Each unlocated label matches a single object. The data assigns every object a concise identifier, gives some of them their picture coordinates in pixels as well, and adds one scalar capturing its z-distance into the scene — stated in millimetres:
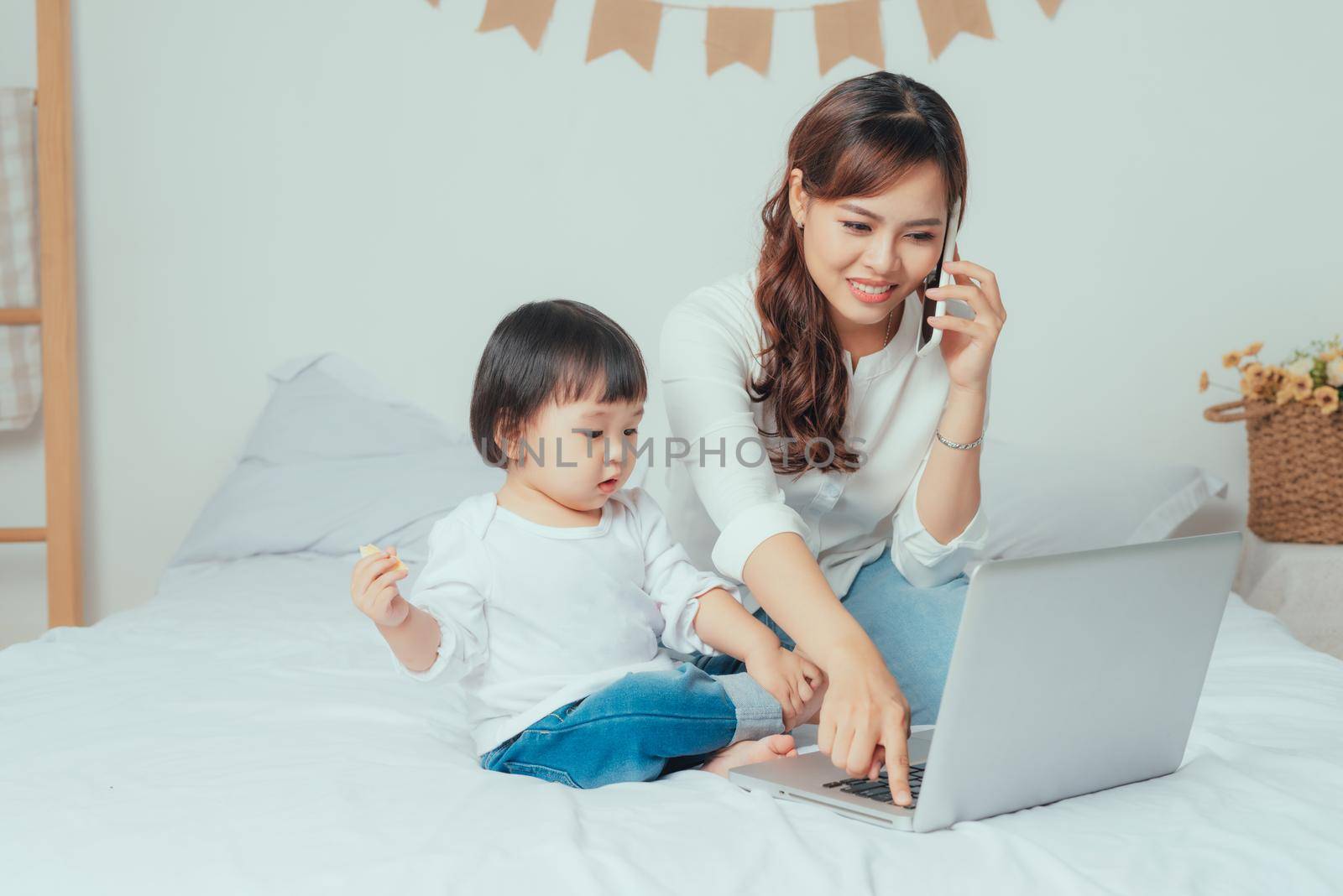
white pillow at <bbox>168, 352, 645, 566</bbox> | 2102
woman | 1146
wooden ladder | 2307
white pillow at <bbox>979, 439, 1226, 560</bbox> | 2045
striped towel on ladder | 2322
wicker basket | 2125
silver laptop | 762
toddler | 1018
